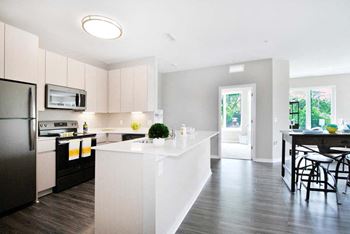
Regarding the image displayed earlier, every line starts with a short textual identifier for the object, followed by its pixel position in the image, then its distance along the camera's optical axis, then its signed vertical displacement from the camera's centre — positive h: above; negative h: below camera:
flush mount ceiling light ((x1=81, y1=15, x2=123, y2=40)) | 2.41 +1.31
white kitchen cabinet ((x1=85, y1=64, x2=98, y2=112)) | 3.98 +0.73
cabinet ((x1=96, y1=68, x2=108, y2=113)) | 4.32 +0.66
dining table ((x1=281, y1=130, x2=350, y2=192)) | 2.67 -0.35
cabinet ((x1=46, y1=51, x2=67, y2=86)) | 3.15 +0.92
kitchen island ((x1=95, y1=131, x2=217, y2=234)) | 1.53 -0.67
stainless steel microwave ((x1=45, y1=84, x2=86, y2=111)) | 3.16 +0.38
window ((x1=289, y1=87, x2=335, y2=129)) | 6.66 +0.49
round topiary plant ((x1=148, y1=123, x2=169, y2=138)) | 1.90 -0.15
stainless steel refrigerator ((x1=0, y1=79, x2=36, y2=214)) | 2.18 -0.36
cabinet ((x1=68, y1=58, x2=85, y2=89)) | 3.55 +0.92
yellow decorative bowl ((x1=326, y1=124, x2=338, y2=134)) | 2.77 -0.17
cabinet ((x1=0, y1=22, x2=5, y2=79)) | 2.23 +0.89
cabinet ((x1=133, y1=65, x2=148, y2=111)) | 4.24 +0.72
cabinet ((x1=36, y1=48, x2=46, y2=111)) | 3.01 +0.64
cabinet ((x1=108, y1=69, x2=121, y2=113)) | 4.52 +0.70
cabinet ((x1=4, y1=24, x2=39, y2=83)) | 2.31 +0.88
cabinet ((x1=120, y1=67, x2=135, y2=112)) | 4.39 +0.70
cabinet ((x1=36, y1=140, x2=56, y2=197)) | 2.66 -0.79
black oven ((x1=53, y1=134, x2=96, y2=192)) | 2.91 -0.90
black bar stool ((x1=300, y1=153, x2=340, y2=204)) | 2.54 -0.65
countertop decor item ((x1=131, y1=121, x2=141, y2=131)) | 4.21 -0.21
